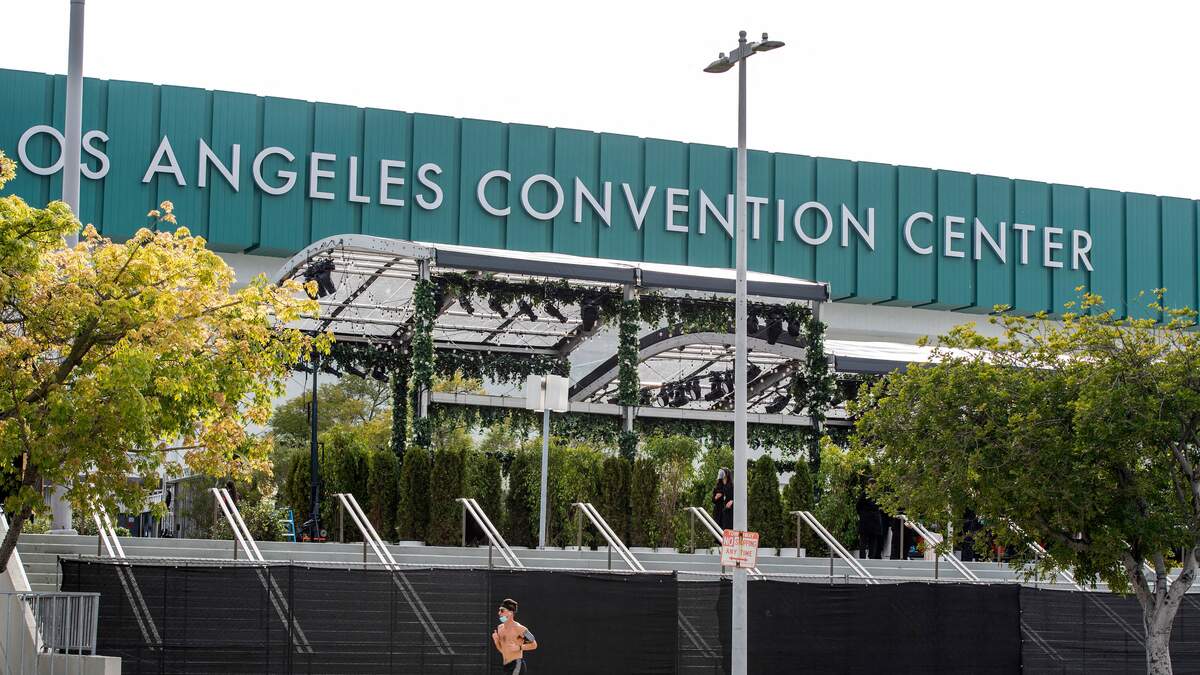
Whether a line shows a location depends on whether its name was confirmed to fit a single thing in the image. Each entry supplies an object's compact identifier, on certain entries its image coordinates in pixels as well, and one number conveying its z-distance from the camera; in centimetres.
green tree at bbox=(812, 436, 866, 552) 2961
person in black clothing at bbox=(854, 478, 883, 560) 2892
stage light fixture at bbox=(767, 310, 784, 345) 3550
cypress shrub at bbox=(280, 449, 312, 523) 2692
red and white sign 1886
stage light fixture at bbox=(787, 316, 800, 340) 3406
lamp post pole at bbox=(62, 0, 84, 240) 2100
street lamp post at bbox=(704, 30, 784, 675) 1897
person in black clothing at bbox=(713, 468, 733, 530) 2730
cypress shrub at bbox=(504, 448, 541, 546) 2789
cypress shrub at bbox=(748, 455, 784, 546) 2972
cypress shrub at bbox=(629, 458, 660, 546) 2828
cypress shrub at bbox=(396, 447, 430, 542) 2675
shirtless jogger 1842
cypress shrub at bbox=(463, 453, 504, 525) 2742
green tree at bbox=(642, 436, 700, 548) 2861
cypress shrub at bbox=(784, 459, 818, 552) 2995
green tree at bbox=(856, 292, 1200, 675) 2002
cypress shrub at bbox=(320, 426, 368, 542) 2697
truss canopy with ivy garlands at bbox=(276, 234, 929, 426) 2998
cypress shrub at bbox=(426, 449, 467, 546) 2648
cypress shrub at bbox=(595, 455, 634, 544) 2812
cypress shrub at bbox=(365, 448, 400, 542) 2712
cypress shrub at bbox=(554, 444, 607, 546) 2777
